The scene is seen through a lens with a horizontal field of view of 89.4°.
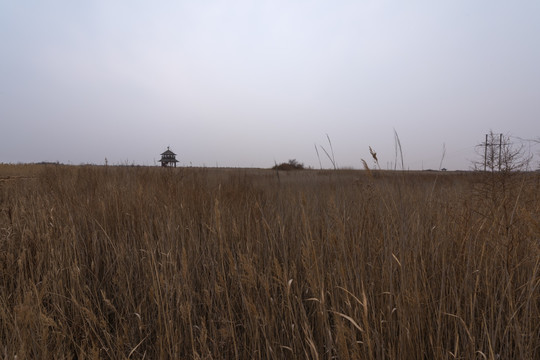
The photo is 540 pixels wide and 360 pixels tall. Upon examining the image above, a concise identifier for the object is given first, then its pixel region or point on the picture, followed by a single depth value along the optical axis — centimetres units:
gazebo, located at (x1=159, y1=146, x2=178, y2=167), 3132
